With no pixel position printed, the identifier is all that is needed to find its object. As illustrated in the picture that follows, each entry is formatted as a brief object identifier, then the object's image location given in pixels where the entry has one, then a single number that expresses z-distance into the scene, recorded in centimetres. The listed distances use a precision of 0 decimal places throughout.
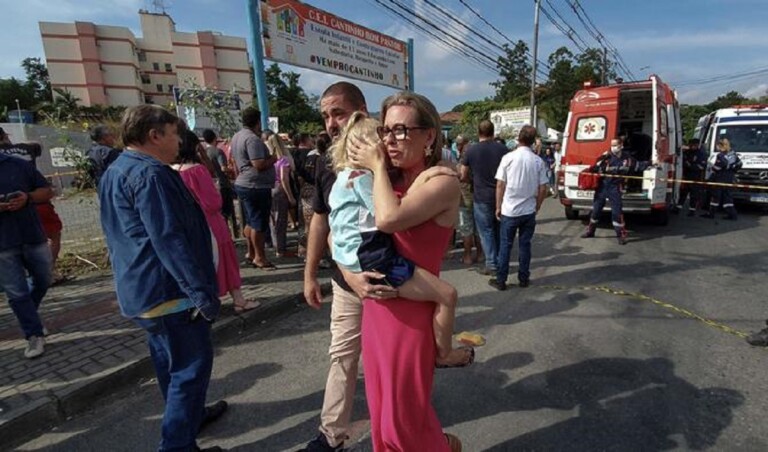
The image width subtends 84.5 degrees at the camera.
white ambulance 961
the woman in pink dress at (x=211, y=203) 352
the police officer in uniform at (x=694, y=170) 992
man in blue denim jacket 193
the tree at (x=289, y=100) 5322
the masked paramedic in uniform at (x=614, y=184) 741
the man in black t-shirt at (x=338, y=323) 216
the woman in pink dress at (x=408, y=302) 152
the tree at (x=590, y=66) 3658
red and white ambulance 790
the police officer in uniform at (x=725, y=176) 927
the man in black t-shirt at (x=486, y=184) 539
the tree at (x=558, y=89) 3784
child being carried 150
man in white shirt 485
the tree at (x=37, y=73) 7269
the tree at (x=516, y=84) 2952
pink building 6381
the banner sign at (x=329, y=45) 738
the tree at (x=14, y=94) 5842
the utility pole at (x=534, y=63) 2056
